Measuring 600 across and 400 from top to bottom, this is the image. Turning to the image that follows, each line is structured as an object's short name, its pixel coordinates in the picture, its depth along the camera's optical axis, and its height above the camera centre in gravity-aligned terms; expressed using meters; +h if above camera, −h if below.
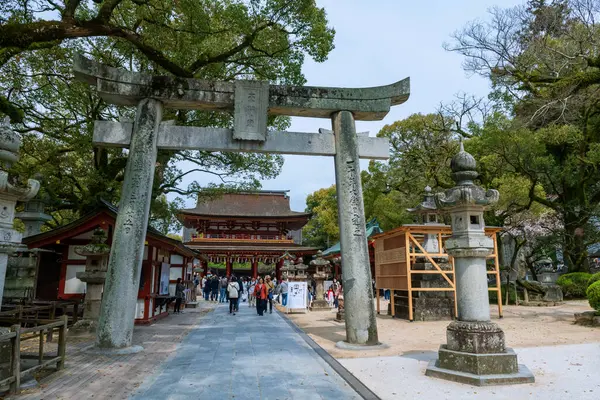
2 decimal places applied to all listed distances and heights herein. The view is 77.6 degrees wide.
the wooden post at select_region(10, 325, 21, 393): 4.74 -1.19
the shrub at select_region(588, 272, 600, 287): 12.87 -0.03
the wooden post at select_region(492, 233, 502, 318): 12.98 -0.17
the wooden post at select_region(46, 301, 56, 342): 8.84 -1.00
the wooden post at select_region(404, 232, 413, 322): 12.57 -0.03
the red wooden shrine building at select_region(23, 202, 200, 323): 11.48 +0.37
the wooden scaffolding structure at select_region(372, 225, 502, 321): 12.74 +0.56
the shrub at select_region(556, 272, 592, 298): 19.33 -0.47
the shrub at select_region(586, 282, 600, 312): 10.27 -0.52
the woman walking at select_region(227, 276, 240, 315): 15.67 -0.94
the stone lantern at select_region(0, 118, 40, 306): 5.19 +1.08
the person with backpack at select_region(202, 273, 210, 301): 25.52 -1.16
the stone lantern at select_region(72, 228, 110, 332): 9.88 -0.11
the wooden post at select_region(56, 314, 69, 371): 5.99 -1.19
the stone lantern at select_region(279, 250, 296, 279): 18.99 +0.15
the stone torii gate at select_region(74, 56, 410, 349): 7.83 +3.09
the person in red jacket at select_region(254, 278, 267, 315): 15.74 -0.97
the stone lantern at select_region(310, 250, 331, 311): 19.34 -0.19
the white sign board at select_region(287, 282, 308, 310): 16.58 -0.97
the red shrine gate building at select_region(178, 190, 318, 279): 30.47 +3.38
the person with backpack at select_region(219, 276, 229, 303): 23.28 -1.13
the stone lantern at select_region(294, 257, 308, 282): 18.80 +0.02
